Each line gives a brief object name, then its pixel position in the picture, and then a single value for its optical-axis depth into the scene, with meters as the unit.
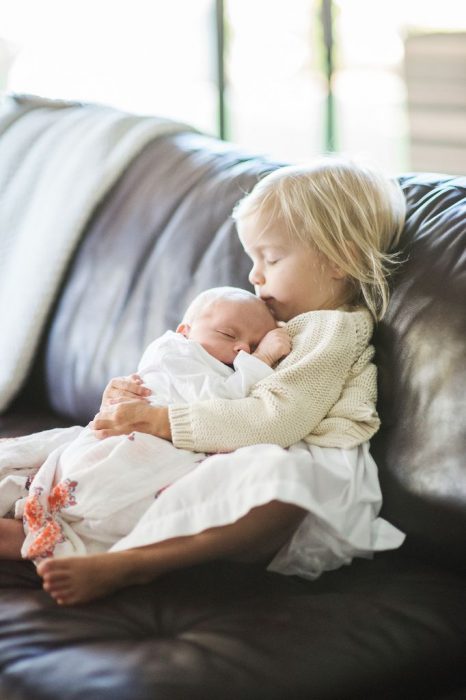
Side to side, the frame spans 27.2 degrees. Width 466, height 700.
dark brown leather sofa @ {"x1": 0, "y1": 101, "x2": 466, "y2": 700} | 1.12
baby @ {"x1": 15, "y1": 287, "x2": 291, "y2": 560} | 1.40
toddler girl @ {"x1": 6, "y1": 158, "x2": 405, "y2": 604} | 1.31
